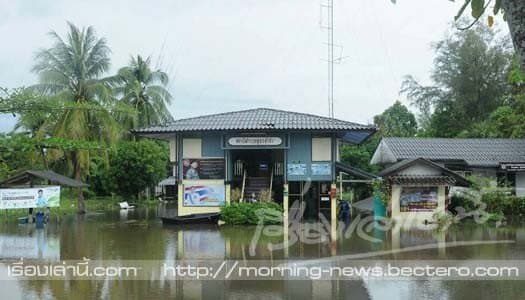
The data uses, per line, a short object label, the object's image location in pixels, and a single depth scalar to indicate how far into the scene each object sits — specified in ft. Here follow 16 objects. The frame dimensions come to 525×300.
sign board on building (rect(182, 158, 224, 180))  68.23
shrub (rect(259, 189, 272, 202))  66.69
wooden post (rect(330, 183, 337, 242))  66.03
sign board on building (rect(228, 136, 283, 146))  67.00
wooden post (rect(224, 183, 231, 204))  67.41
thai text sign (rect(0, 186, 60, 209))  65.67
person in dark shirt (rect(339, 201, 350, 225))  69.54
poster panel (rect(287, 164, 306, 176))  68.18
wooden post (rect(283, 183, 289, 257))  61.62
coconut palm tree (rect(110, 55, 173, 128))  113.29
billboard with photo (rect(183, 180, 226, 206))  67.67
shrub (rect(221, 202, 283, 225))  62.80
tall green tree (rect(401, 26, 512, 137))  115.24
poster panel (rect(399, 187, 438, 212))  67.26
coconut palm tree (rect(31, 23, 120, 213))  90.23
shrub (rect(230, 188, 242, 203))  67.56
